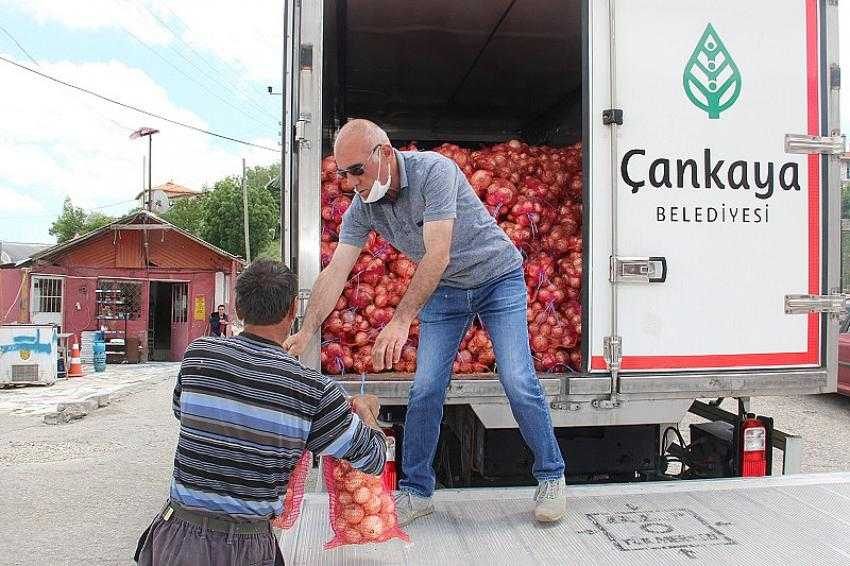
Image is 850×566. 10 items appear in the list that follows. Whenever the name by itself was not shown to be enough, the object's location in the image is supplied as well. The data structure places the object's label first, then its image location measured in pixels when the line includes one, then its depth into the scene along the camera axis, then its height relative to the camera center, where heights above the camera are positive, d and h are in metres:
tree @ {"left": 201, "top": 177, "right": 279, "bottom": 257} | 43.81 +4.44
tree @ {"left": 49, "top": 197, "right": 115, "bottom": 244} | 56.44 +5.63
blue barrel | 18.53 -1.59
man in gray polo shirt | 2.96 +0.05
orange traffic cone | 17.00 -1.71
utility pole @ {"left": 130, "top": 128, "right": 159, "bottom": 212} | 30.38 +6.55
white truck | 3.44 +0.41
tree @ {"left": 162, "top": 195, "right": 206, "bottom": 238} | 48.38 +5.24
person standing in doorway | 19.00 -0.78
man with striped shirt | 2.13 -0.41
